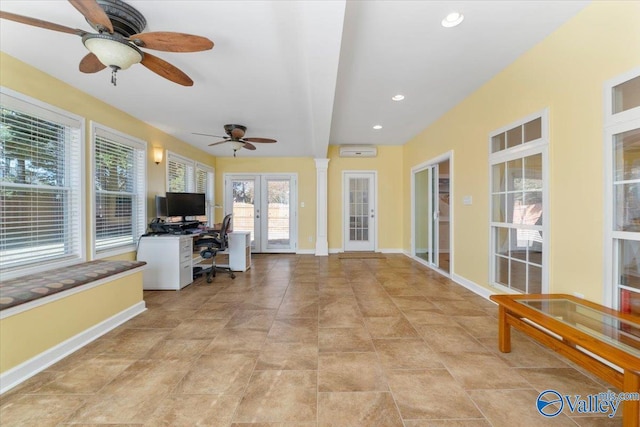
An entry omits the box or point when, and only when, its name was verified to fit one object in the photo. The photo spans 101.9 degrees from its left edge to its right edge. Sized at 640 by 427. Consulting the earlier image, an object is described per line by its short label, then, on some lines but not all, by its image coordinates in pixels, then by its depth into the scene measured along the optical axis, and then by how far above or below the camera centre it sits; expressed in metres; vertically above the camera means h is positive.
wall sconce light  4.35 +0.98
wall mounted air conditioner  6.15 +1.44
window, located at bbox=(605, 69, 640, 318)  1.70 +0.14
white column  6.32 +0.12
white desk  3.74 -0.70
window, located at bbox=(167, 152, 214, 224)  4.89 +0.74
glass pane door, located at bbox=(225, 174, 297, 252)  6.74 +0.08
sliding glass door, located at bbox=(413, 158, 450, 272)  4.89 -0.04
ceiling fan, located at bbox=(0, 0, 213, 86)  1.65 +1.15
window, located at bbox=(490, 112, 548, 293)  2.45 +0.07
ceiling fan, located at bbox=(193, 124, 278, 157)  4.17 +1.24
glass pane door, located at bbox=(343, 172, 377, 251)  6.50 +0.02
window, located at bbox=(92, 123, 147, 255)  3.29 +0.32
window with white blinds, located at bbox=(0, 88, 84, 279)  2.36 +0.27
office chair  4.30 -0.56
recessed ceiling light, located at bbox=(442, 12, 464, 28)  1.96 +1.48
